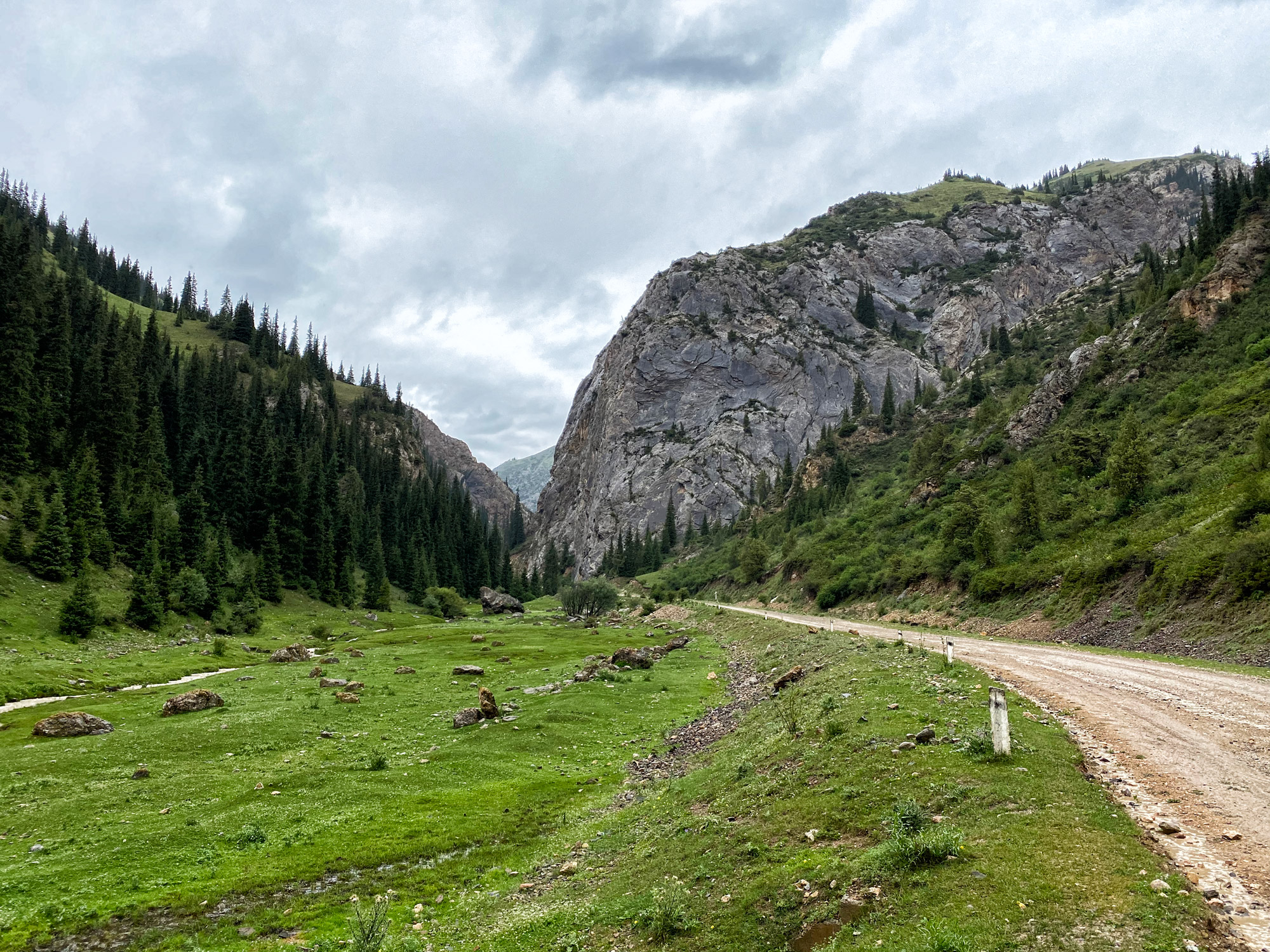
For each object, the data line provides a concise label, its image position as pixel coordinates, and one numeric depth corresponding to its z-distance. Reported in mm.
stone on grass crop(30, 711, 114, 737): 26219
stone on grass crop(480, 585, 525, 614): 136500
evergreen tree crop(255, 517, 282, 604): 90062
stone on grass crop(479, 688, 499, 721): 30250
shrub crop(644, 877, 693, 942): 9898
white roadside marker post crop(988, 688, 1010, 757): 12883
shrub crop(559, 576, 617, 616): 122625
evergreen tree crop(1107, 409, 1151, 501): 46406
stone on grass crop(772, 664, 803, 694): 31781
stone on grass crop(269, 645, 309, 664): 51625
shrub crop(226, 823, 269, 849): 16266
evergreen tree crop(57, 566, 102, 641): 50594
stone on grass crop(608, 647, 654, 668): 45438
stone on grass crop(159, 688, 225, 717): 30281
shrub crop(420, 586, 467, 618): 121438
